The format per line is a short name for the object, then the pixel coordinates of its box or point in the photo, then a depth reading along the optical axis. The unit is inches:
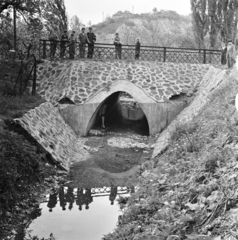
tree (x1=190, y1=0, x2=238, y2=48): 1005.2
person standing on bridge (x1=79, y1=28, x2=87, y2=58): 714.7
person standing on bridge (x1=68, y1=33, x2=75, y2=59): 698.5
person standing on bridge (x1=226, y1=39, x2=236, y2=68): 614.5
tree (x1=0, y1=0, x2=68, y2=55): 641.0
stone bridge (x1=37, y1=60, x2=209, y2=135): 631.8
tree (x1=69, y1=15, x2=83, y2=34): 1467.8
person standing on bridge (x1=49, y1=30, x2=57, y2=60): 698.8
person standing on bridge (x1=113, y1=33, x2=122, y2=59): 723.1
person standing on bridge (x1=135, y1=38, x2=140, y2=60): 726.7
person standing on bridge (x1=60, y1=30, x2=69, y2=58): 704.4
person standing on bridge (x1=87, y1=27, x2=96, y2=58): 713.0
